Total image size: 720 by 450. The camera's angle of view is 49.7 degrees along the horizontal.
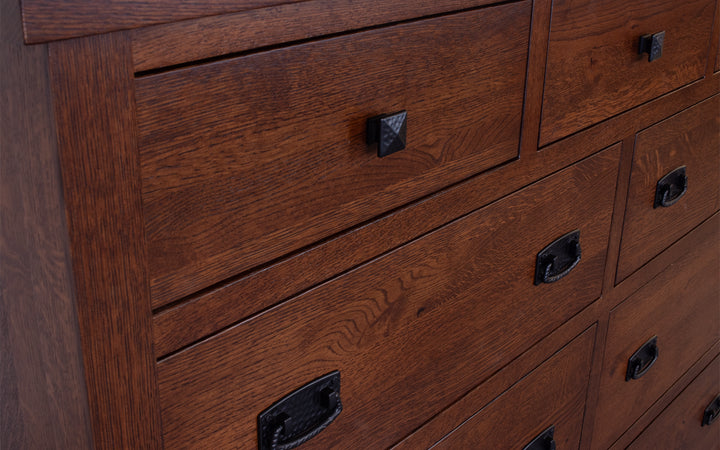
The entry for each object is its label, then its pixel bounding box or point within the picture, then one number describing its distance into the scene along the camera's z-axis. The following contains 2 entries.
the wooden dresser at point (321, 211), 0.48
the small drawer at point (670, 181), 1.08
